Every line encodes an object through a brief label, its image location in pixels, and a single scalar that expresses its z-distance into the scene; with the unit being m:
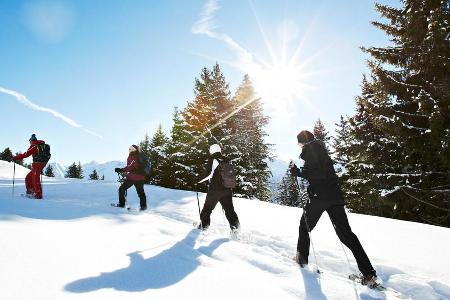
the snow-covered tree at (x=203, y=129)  29.31
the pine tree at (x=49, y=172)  90.67
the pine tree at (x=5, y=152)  68.36
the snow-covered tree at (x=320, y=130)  45.88
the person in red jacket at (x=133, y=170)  10.81
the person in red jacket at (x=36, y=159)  11.37
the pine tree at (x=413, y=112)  13.17
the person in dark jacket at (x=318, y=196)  5.59
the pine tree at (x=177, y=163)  29.61
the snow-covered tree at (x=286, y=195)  67.34
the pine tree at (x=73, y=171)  91.31
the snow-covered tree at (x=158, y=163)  34.75
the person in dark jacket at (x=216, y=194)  8.16
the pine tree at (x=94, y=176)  92.04
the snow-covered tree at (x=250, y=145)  29.42
